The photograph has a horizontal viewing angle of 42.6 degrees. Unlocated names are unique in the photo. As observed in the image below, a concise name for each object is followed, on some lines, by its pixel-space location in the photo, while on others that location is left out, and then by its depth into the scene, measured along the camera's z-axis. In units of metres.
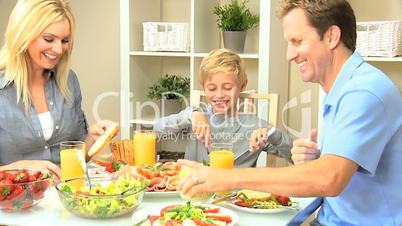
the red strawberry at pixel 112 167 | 1.88
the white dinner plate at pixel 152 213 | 1.44
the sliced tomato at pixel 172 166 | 1.87
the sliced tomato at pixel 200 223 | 1.37
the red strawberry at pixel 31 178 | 1.55
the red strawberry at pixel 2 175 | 1.55
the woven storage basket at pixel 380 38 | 2.57
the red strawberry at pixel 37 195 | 1.53
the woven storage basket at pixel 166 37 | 3.02
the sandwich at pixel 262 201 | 1.56
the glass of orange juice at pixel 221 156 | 1.77
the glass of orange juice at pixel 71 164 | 1.78
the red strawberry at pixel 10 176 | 1.53
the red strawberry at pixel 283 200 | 1.58
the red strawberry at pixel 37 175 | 1.58
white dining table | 1.45
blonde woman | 2.13
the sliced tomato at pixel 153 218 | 1.42
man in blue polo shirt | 1.33
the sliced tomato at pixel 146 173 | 1.76
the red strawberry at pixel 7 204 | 1.50
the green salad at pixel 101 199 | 1.46
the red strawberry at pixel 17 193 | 1.50
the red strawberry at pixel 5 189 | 1.49
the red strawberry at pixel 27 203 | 1.53
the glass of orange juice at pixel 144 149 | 2.01
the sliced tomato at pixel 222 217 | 1.44
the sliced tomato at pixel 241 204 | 1.56
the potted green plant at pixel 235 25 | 2.92
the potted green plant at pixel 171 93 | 3.13
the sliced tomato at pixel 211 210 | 1.49
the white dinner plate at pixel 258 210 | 1.51
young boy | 2.37
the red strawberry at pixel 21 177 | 1.53
